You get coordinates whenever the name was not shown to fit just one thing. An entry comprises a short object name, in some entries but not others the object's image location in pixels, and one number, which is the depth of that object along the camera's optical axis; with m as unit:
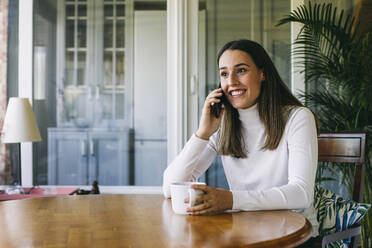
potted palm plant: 2.53
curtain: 3.21
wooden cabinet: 3.22
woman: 1.50
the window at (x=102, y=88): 3.18
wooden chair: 1.52
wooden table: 0.91
